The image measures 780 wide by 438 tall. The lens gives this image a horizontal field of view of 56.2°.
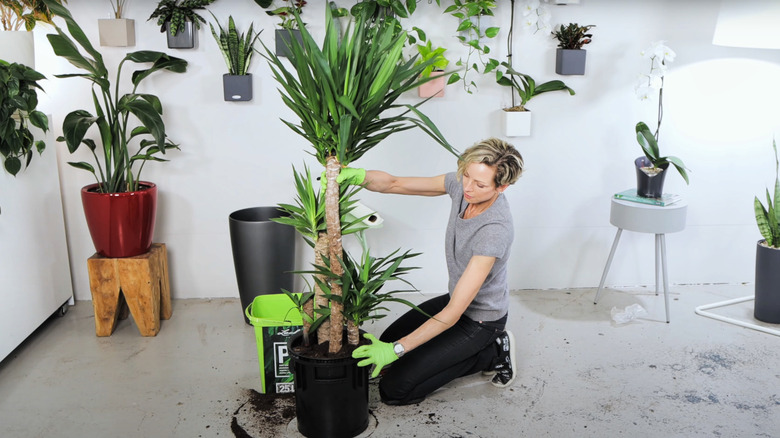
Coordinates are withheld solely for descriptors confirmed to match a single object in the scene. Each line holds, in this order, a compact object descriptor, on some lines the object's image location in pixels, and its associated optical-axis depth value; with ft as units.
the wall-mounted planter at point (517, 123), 11.70
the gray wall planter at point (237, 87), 11.16
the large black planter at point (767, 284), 11.07
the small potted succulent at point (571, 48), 11.57
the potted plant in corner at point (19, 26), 9.80
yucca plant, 7.03
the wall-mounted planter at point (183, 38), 11.00
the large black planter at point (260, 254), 10.75
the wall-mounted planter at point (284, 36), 11.08
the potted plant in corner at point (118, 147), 9.89
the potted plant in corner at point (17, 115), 8.91
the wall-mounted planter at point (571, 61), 11.62
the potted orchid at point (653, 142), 11.14
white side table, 11.02
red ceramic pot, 10.30
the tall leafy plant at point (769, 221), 11.09
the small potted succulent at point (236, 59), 11.03
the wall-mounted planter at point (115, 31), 10.84
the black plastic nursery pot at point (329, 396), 7.77
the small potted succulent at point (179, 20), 10.89
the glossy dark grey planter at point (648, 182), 11.25
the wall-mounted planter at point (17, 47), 9.75
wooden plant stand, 10.52
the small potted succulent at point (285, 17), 10.94
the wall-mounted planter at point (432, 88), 11.48
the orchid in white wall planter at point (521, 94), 11.69
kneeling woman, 8.24
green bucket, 8.79
